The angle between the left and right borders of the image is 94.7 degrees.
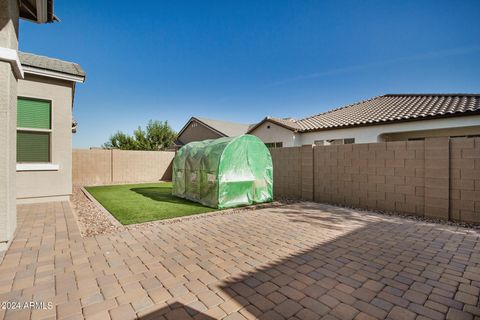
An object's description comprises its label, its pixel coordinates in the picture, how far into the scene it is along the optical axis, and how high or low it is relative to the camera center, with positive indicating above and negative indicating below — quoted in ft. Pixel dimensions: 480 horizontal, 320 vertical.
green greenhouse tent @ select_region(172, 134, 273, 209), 26.08 -1.73
